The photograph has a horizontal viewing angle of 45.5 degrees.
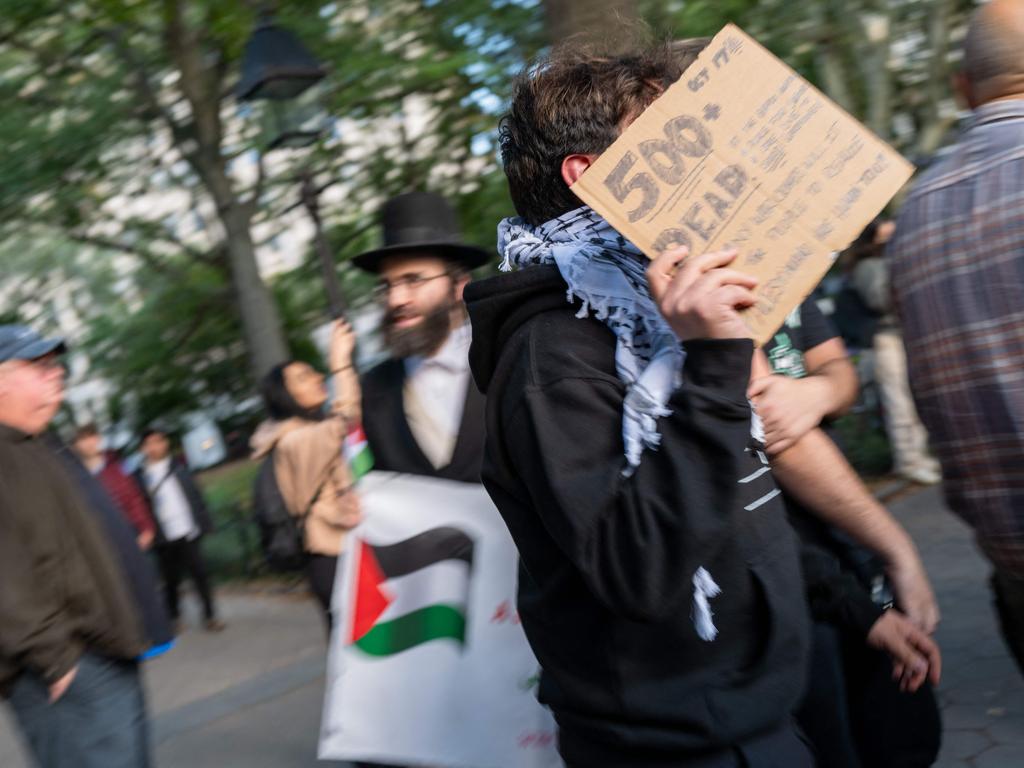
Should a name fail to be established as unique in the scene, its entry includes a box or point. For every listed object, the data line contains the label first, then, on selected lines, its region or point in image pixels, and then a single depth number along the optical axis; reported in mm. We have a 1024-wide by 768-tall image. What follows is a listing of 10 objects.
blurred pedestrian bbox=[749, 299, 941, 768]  2287
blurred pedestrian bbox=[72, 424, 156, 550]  9984
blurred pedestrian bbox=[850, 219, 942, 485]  9195
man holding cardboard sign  1564
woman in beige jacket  4359
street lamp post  7195
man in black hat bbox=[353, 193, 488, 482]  3398
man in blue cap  3326
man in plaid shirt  2361
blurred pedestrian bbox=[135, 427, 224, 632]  10531
